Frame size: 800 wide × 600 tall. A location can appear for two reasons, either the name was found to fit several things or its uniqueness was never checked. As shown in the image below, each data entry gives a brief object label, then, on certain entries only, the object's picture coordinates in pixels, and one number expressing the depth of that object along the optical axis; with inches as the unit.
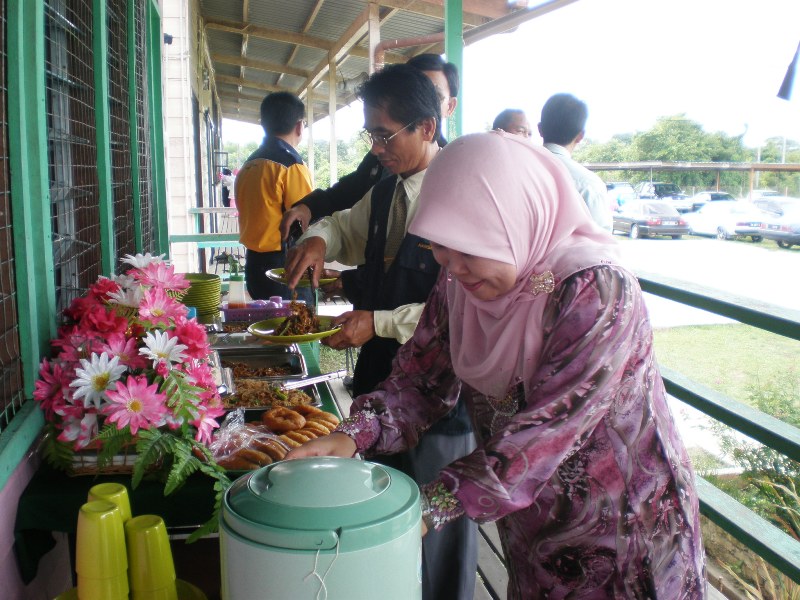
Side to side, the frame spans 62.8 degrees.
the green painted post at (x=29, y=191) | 55.6
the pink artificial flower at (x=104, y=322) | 56.9
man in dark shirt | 110.5
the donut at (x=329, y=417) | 72.5
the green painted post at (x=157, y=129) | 153.7
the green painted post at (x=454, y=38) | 147.5
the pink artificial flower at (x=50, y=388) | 53.9
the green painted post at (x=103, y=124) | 90.6
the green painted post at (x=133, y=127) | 121.0
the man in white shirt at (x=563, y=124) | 131.4
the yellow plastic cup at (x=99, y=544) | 36.3
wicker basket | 55.9
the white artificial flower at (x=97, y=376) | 51.4
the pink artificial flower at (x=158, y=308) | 58.3
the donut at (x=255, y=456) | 58.4
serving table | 53.1
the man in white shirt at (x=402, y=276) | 78.1
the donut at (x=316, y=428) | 68.6
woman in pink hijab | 38.4
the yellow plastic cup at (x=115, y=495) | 38.8
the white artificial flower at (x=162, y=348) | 53.2
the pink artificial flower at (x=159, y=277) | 64.6
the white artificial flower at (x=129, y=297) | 60.2
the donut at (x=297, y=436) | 65.7
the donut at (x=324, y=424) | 70.0
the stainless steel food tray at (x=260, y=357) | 99.3
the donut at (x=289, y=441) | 63.9
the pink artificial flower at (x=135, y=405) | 50.2
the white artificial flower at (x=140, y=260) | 66.2
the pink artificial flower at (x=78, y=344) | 55.3
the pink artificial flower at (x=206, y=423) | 53.9
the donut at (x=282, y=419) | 68.9
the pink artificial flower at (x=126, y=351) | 53.7
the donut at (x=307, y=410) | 74.1
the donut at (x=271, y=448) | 61.0
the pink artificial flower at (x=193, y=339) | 56.8
